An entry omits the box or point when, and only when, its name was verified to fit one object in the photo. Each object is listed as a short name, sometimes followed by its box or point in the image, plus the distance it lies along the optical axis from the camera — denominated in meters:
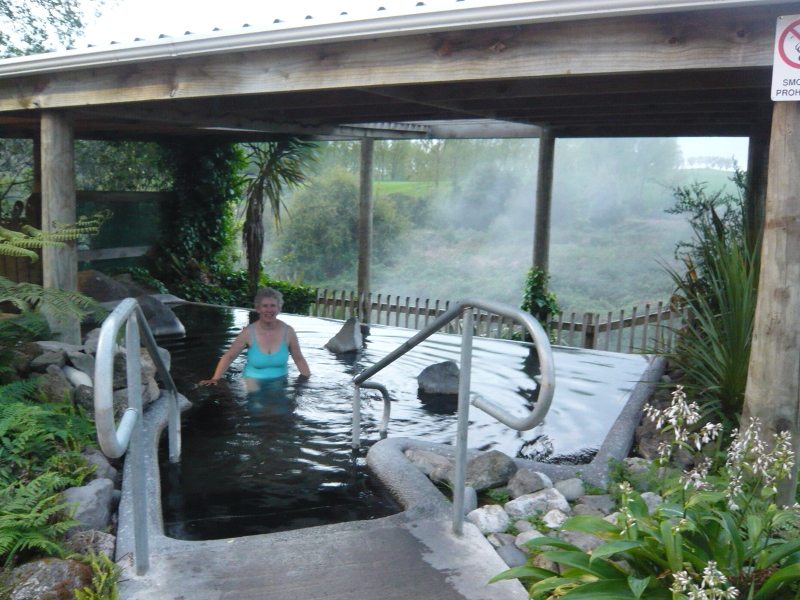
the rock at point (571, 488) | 3.71
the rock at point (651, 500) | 3.23
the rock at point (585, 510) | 3.43
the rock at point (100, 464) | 3.82
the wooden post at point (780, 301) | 3.27
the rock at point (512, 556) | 2.95
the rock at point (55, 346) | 5.15
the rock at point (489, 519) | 3.28
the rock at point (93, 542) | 2.83
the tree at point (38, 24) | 18.14
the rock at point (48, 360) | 4.77
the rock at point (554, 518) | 3.28
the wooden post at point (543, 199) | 10.22
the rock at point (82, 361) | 5.13
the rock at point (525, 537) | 3.08
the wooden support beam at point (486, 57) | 3.35
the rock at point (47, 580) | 2.44
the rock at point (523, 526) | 3.27
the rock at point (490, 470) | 3.86
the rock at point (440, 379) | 6.43
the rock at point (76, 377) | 4.79
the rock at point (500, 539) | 3.12
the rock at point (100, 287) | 10.28
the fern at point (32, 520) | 2.69
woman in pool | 6.31
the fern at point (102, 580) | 2.42
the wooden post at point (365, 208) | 11.89
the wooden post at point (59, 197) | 6.24
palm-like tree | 12.50
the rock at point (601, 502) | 3.50
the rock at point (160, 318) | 8.73
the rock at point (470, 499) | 3.26
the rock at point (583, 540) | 2.88
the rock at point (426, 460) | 4.14
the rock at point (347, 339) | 7.93
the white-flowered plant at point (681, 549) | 2.23
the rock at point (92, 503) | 3.13
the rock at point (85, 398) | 4.57
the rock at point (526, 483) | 3.70
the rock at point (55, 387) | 4.40
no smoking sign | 3.10
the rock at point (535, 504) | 3.44
